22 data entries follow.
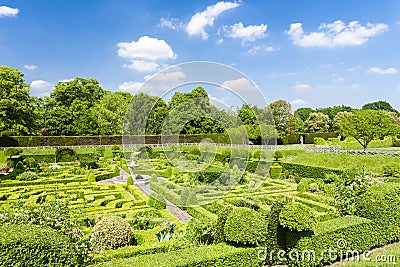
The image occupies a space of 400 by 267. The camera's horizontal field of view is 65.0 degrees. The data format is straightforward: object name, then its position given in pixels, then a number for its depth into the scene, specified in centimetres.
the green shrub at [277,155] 2139
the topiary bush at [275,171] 1827
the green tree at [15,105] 3294
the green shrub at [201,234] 636
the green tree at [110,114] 4038
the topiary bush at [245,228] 554
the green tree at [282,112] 4828
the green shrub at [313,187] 1411
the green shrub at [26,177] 1709
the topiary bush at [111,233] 625
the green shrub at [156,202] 1076
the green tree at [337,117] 5997
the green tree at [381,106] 8612
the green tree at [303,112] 8224
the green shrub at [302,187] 1340
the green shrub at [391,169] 1551
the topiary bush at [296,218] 551
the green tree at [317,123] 5894
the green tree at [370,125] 2522
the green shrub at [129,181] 1530
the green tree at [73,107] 3915
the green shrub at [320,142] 3469
